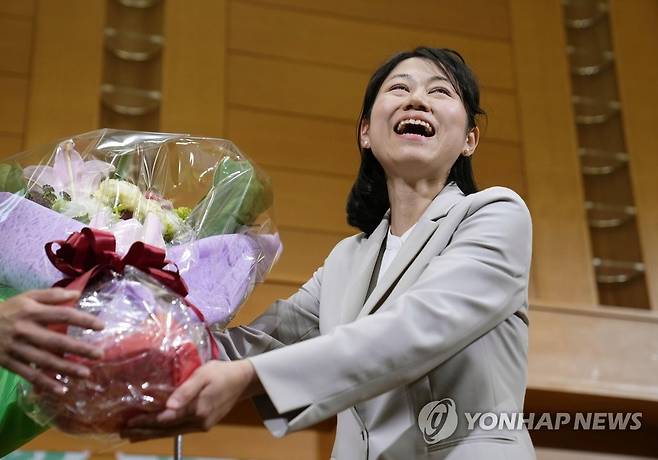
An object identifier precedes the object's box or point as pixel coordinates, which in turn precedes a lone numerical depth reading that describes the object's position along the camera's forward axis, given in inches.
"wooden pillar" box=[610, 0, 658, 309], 357.6
